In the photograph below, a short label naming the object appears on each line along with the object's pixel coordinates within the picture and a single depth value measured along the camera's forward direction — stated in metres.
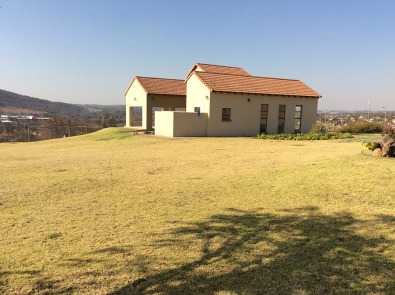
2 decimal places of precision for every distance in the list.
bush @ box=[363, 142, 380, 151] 12.58
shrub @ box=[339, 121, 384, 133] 30.08
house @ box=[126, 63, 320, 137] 25.72
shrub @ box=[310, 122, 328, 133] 26.93
